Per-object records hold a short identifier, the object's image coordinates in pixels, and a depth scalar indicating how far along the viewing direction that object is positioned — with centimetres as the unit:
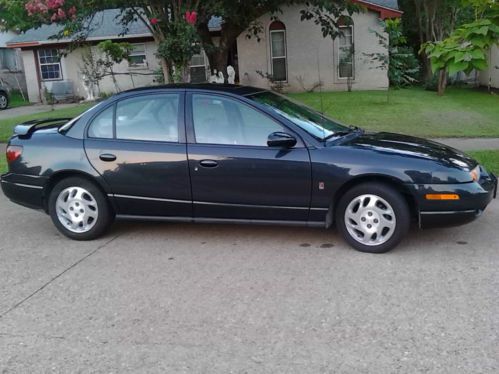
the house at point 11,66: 3255
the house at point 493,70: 2234
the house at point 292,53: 2108
